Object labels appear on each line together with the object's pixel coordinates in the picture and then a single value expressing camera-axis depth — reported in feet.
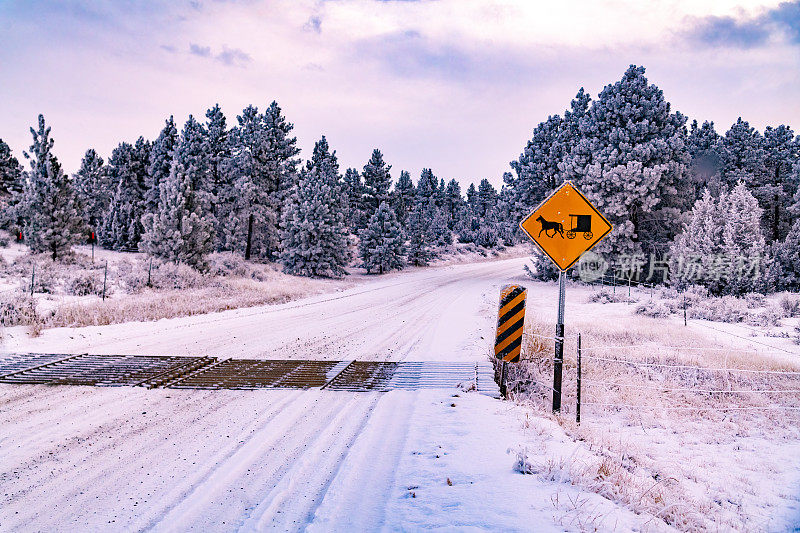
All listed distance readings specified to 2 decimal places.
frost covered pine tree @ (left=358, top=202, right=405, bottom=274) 136.77
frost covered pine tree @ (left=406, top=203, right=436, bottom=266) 162.20
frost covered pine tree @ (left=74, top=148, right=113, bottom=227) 176.35
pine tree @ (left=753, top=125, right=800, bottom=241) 137.39
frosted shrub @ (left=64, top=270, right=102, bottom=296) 59.82
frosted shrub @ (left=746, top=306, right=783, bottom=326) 56.49
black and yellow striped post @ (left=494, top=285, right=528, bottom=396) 23.40
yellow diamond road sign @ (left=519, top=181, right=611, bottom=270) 21.01
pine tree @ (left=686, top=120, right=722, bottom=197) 137.80
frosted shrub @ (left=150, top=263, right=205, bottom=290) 70.18
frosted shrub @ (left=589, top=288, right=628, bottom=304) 82.04
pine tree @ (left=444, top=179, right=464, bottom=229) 327.06
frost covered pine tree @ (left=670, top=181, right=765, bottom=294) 80.94
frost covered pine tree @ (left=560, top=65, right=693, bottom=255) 96.53
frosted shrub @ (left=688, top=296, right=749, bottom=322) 62.14
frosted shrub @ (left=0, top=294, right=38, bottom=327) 37.52
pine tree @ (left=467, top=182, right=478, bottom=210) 365.20
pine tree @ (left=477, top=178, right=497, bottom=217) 340.80
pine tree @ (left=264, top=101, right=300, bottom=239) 124.77
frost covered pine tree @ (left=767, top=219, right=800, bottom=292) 85.15
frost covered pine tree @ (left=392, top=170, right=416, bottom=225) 218.79
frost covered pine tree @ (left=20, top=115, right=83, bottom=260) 88.17
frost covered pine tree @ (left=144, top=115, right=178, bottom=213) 135.03
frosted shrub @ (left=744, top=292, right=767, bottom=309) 69.00
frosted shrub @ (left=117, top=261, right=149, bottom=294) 65.77
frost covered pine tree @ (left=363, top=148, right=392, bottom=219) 147.43
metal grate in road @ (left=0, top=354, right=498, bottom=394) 23.98
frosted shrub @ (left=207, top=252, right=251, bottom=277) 93.25
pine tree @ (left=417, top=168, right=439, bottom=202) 302.86
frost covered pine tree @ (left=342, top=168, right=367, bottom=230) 223.92
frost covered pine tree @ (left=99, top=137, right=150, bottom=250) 153.48
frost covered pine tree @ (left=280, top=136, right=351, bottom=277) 112.57
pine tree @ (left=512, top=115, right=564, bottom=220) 117.08
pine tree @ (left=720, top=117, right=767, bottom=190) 142.82
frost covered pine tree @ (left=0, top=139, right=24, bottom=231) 205.38
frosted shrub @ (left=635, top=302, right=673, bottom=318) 64.91
